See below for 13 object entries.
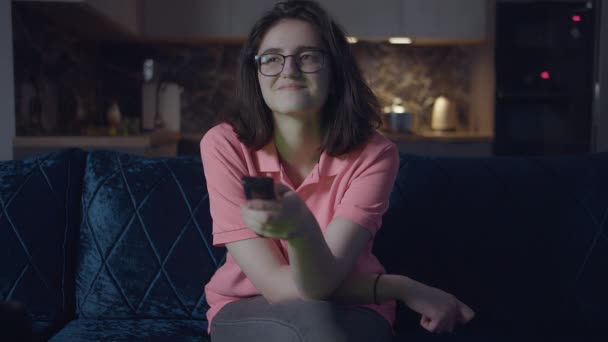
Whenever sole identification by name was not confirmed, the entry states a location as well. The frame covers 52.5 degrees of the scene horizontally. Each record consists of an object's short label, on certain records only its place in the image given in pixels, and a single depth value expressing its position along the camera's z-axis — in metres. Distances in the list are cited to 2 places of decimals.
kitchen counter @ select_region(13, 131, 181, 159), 2.65
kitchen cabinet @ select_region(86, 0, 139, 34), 2.93
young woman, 1.04
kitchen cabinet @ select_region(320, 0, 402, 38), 4.15
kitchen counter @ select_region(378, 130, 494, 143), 3.88
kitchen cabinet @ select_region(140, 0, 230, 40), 4.06
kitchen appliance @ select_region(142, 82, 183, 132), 4.23
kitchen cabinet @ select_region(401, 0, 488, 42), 4.18
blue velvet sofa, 1.46
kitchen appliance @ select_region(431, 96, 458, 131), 4.27
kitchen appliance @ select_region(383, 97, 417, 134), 4.19
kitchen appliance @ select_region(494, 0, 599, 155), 3.92
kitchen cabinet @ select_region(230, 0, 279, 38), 4.10
